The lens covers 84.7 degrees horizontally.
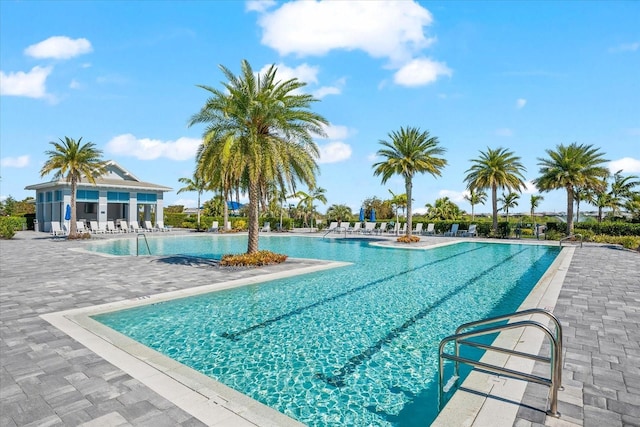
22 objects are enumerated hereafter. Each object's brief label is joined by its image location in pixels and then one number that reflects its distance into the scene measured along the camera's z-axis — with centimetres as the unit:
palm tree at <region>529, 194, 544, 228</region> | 6184
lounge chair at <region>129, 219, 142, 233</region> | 3400
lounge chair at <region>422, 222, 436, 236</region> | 3340
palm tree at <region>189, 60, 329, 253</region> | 1330
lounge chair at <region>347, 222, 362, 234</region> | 3362
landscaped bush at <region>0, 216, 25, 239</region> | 2600
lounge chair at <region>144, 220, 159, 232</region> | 3567
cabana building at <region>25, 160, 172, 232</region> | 3288
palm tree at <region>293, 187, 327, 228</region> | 4206
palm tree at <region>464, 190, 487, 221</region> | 5768
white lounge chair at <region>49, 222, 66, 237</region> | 2892
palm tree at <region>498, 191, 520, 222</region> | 5528
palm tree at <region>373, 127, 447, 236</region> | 2444
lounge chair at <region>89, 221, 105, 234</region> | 3176
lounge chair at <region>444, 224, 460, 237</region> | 3218
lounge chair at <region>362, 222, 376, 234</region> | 3335
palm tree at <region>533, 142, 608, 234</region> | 2802
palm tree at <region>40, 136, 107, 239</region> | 2447
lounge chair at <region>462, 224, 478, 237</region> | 3080
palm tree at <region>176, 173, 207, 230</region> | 4341
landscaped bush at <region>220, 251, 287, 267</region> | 1359
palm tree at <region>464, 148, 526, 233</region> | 3083
